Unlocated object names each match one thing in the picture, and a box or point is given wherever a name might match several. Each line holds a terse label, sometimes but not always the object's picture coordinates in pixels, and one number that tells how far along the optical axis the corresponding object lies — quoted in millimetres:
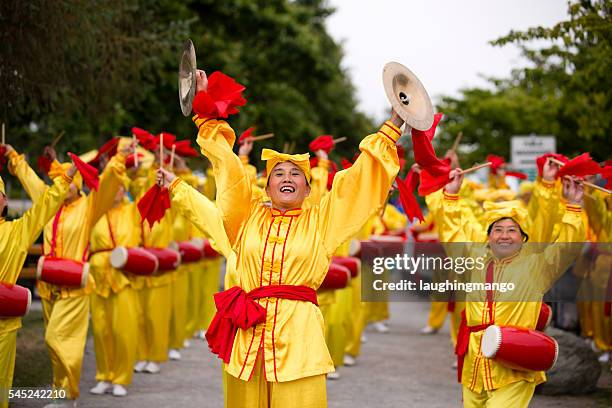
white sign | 14102
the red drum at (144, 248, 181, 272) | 9750
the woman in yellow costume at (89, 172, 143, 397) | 8781
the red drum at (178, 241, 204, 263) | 11531
